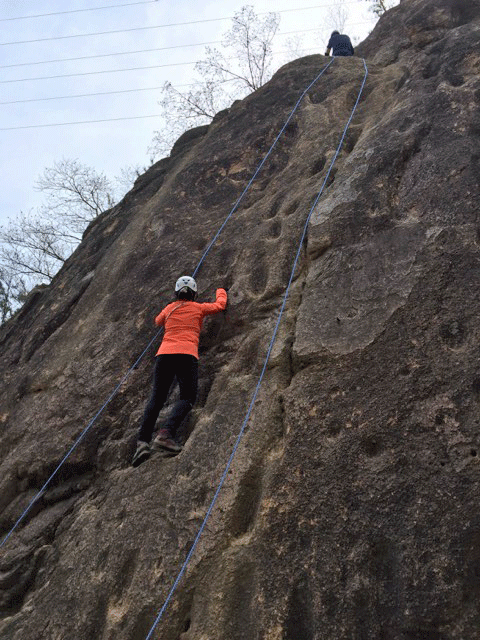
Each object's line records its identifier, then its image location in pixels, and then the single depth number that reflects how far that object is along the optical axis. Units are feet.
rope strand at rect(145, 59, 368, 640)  12.99
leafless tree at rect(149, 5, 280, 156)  60.49
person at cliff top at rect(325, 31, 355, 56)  34.86
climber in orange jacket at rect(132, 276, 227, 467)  17.07
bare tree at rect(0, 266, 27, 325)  68.74
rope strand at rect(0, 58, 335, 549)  19.17
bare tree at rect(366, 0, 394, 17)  61.57
